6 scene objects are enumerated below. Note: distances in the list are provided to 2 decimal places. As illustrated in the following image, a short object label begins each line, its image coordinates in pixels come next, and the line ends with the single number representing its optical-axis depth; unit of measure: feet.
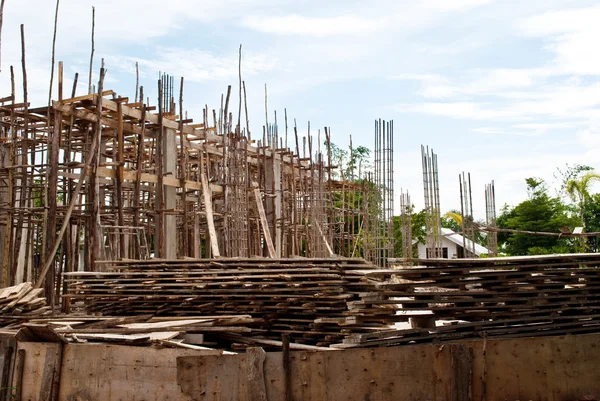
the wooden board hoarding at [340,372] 29.99
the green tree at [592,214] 111.45
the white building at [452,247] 145.48
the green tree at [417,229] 121.70
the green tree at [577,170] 125.39
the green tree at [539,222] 103.86
